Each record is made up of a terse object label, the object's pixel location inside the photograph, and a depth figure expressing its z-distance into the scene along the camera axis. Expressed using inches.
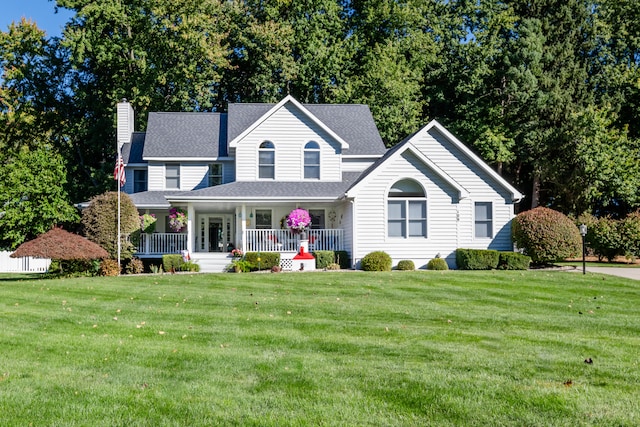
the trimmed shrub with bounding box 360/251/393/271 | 879.7
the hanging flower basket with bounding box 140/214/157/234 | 1054.4
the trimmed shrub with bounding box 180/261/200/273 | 928.3
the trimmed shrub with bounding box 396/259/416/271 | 903.7
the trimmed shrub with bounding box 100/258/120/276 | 854.5
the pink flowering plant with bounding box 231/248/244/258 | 958.4
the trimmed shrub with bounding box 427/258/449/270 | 898.7
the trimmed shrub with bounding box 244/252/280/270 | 912.9
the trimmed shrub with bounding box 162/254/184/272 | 931.3
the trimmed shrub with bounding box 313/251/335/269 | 928.3
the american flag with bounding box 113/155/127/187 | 909.8
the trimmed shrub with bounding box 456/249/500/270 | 887.7
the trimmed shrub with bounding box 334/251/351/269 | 942.4
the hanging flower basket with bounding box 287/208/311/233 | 965.8
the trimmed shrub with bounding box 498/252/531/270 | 872.0
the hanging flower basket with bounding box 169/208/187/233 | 1035.9
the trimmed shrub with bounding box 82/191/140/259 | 943.0
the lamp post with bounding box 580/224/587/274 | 775.7
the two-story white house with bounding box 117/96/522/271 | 932.0
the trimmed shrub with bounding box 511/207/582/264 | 875.4
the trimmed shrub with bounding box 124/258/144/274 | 929.5
